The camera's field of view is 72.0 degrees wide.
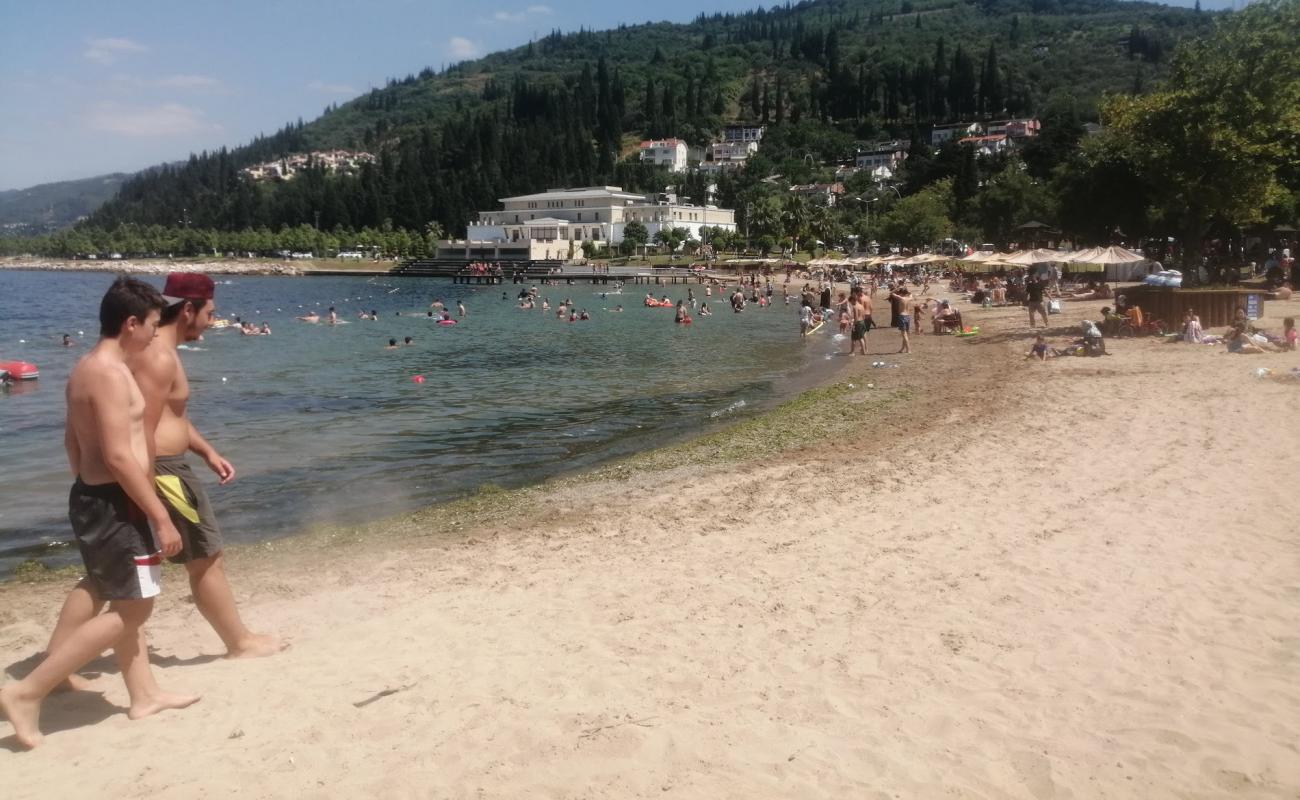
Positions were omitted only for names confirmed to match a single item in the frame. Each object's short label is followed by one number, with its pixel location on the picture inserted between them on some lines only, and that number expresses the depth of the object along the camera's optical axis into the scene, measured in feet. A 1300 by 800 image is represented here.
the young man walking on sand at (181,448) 14.29
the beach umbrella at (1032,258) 127.13
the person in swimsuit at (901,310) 75.25
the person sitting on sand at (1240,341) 54.85
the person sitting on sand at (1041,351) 63.02
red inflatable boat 72.18
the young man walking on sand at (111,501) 12.89
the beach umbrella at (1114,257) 110.01
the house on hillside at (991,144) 472.44
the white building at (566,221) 408.87
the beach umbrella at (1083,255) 108.88
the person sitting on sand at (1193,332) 61.57
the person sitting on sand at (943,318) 90.79
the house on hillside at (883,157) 556.10
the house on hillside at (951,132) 579.93
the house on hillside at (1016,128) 553.23
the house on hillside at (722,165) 623.56
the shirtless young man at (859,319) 77.30
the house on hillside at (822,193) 462.35
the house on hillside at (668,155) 648.38
